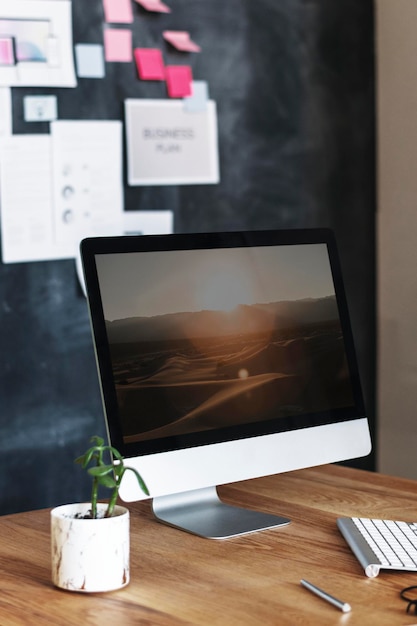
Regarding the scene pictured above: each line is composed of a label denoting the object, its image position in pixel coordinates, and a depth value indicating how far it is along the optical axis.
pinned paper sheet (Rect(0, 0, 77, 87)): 2.30
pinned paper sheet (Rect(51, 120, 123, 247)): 2.41
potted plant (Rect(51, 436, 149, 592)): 1.24
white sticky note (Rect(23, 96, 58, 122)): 2.34
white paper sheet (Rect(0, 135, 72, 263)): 2.32
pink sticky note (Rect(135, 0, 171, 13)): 2.51
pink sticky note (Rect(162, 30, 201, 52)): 2.57
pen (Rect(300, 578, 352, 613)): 1.20
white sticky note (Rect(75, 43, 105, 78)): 2.41
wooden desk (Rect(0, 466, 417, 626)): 1.18
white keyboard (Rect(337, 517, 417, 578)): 1.33
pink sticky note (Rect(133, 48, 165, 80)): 2.52
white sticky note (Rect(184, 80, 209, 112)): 2.62
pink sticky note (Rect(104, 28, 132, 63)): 2.46
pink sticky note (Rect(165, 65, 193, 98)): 2.58
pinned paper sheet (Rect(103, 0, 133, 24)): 2.46
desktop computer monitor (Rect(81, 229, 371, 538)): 1.47
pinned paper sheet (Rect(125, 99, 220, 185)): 2.53
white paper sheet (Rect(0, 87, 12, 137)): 2.30
